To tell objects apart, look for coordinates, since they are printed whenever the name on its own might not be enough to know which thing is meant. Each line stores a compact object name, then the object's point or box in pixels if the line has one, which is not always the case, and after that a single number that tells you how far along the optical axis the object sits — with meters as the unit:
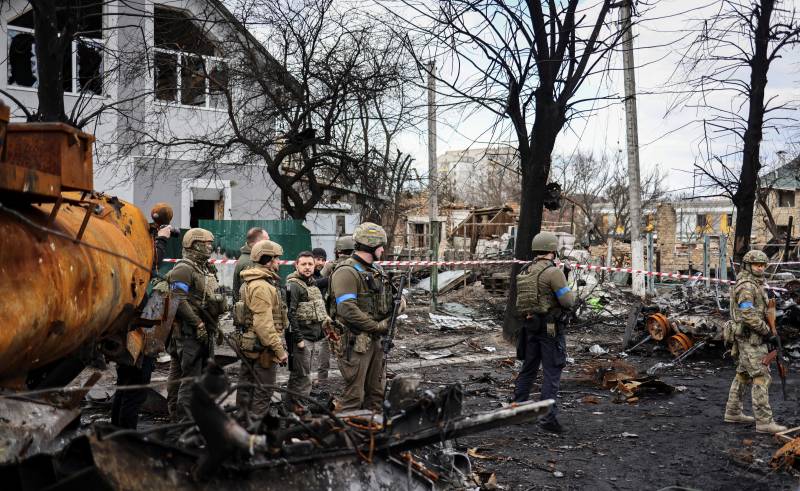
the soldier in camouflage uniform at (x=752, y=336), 7.28
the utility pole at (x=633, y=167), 19.28
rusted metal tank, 3.09
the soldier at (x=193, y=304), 6.72
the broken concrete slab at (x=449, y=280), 21.25
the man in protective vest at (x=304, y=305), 7.78
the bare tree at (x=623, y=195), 46.00
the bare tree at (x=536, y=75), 11.56
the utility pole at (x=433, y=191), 16.75
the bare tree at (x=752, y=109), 14.34
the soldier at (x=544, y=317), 7.43
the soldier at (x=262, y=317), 6.38
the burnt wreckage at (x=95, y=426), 2.92
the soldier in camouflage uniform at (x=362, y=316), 6.30
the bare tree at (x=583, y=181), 47.09
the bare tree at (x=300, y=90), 14.05
